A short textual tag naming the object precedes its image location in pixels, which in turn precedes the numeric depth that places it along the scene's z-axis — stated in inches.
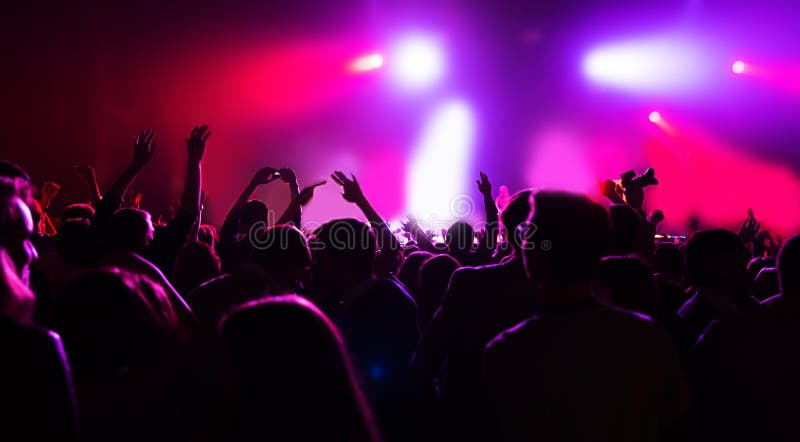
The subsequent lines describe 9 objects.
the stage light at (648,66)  492.4
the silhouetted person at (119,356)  58.8
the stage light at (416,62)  501.0
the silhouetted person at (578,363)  57.7
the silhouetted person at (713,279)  96.0
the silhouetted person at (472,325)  87.3
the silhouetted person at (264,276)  90.4
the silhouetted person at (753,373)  70.0
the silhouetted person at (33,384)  52.7
